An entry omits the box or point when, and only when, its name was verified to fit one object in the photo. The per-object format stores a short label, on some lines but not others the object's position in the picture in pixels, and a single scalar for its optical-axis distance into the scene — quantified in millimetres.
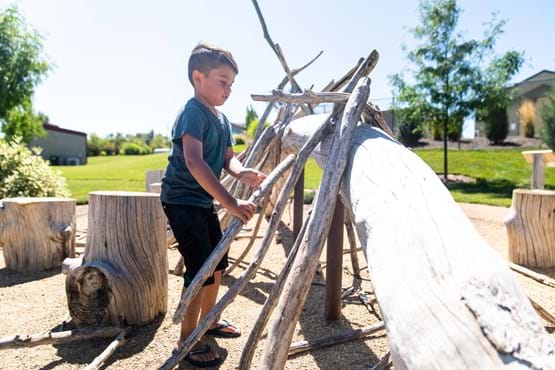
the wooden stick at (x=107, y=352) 2025
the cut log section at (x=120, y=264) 2488
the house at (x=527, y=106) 16891
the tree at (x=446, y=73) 11008
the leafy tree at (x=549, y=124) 10602
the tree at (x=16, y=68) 13938
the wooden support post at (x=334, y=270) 2760
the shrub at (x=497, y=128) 15787
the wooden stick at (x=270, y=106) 4167
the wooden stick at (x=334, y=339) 2297
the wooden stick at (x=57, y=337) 2016
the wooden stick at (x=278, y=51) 3305
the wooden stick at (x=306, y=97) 2084
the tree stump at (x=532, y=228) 4109
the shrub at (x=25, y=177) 5562
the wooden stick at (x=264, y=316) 1722
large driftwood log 732
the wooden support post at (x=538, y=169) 5836
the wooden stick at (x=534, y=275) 3584
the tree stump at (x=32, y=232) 3852
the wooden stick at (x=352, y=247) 3600
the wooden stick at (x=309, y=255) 1403
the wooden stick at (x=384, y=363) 1906
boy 2078
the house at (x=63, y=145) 29172
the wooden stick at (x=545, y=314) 2442
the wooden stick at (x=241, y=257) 3443
